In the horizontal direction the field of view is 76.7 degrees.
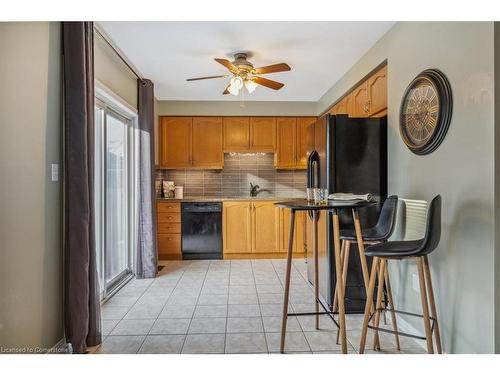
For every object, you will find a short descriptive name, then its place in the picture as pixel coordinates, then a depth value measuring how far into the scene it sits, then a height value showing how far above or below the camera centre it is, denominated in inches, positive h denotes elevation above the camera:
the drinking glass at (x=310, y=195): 88.6 -2.6
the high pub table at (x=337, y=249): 72.5 -14.9
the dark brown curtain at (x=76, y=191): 77.8 -0.9
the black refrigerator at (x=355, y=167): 107.9 +6.2
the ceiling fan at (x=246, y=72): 117.4 +43.9
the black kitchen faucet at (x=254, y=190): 207.9 -2.5
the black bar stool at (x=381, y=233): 88.9 -13.9
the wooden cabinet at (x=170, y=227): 183.9 -23.5
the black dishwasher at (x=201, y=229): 184.1 -24.8
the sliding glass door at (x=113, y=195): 117.5 -3.3
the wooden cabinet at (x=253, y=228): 185.6 -24.7
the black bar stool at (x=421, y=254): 65.9 -14.6
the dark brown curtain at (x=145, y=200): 148.8 -6.2
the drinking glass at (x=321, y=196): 82.9 -2.7
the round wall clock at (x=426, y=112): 75.9 +19.4
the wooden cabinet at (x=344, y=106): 143.9 +38.5
